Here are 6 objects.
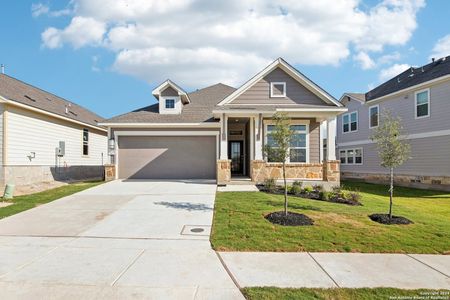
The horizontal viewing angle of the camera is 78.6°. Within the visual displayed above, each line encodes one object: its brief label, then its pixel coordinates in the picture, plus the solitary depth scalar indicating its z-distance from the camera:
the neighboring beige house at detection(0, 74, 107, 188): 13.28
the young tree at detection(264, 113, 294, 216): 7.54
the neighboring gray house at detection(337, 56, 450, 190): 15.39
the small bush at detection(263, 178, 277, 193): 11.31
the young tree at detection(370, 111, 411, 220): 7.52
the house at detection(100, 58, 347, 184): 13.45
